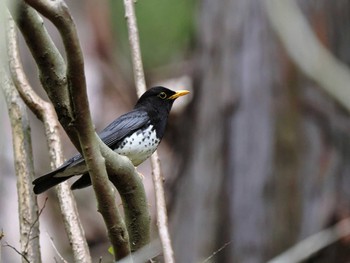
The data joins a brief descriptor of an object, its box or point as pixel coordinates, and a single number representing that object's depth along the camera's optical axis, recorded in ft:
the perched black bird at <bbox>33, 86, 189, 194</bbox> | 31.37
